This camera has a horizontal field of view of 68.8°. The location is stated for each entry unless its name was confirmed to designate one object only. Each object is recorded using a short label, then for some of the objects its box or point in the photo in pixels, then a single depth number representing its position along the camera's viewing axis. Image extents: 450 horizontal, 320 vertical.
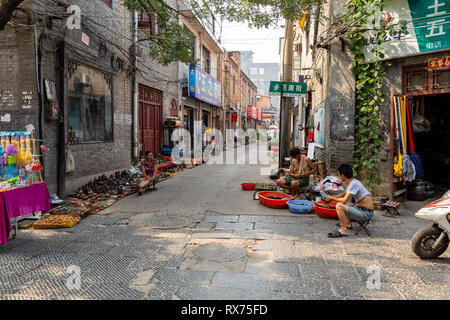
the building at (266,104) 64.75
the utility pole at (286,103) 11.09
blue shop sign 17.73
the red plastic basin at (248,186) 9.70
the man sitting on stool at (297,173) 8.36
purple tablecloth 4.88
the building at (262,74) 88.62
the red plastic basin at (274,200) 7.48
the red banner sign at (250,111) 42.99
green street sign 9.87
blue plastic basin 6.99
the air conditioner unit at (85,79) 9.27
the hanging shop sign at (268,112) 48.91
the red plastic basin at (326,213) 6.53
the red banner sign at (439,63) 6.71
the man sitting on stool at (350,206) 5.54
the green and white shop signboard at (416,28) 6.64
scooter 4.39
